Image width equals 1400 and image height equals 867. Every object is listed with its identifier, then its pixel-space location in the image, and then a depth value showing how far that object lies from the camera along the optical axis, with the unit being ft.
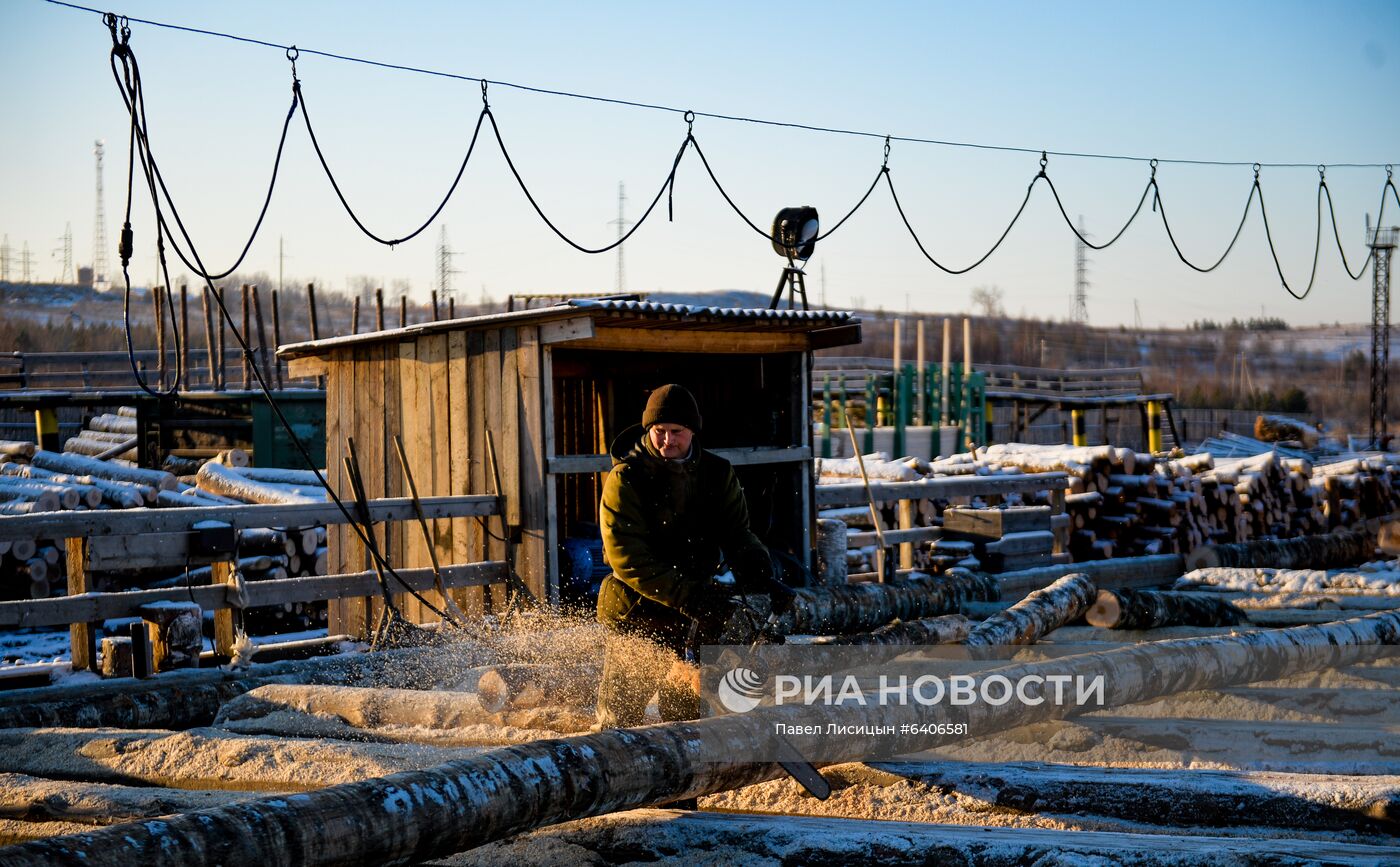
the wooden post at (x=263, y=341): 77.94
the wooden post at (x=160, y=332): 83.16
